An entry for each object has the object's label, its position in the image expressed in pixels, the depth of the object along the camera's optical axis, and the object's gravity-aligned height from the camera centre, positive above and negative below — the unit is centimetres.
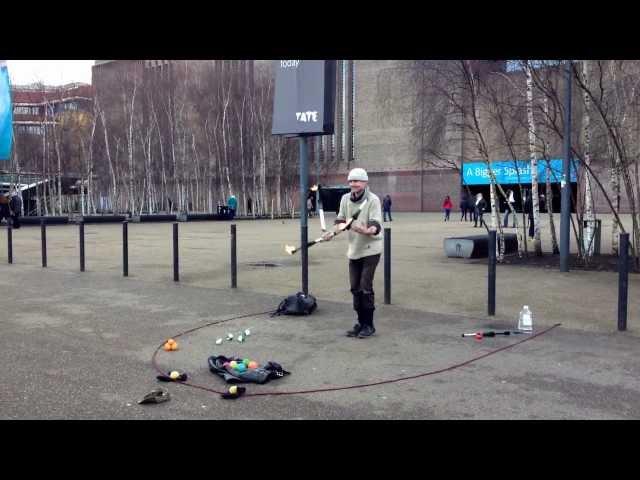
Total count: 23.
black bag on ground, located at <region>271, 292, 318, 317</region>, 802 -137
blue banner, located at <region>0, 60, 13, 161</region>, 1241 +168
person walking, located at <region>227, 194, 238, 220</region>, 4036 -29
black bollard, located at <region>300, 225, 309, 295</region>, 887 -97
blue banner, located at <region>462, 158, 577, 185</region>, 4604 +220
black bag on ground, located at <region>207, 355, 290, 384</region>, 516 -147
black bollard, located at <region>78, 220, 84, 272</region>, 1266 -99
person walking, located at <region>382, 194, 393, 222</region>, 3575 -16
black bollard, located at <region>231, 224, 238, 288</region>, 1043 -103
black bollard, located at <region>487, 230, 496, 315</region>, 801 -100
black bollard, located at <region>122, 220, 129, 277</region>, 1199 -107
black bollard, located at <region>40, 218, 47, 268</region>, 1347 -114
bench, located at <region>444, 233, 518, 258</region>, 1424 -104
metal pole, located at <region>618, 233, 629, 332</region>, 704 -92
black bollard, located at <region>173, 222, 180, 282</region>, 1115 -108
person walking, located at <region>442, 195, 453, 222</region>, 3604 -23
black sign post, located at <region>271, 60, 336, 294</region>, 905 +150
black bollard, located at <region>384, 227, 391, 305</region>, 886 -106
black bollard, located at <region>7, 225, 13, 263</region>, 1416 -109
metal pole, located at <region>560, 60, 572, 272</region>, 1184 +27
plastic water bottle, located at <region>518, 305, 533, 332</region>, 699 -134
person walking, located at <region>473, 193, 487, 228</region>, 2635 -8
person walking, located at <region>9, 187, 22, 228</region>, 2918 -13
